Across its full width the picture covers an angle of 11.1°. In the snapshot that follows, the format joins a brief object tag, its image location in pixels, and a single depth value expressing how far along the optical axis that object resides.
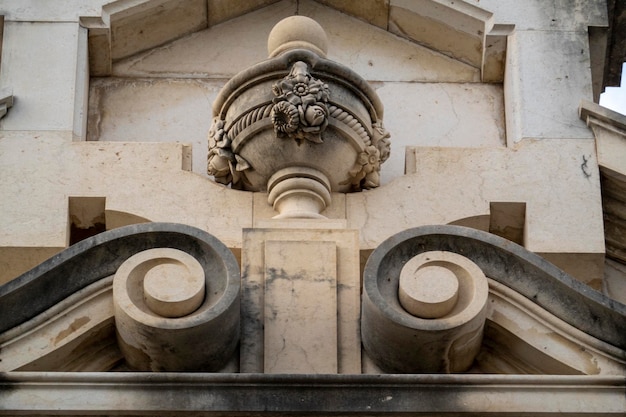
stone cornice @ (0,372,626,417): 14.90
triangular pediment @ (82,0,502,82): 20.12
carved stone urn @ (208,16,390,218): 17.62
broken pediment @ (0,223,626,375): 15.46
